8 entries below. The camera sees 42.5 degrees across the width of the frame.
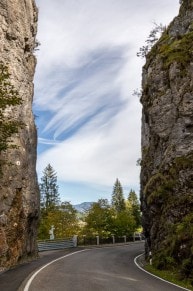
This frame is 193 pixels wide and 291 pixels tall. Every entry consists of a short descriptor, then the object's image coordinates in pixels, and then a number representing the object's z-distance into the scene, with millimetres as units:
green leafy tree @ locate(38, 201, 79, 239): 41994
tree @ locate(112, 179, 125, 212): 68829
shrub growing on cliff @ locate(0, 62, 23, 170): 12247
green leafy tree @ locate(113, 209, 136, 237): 41007
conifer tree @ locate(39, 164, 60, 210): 57729
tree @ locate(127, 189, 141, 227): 52729
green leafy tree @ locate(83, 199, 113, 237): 40188
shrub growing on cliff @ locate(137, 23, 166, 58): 28087
